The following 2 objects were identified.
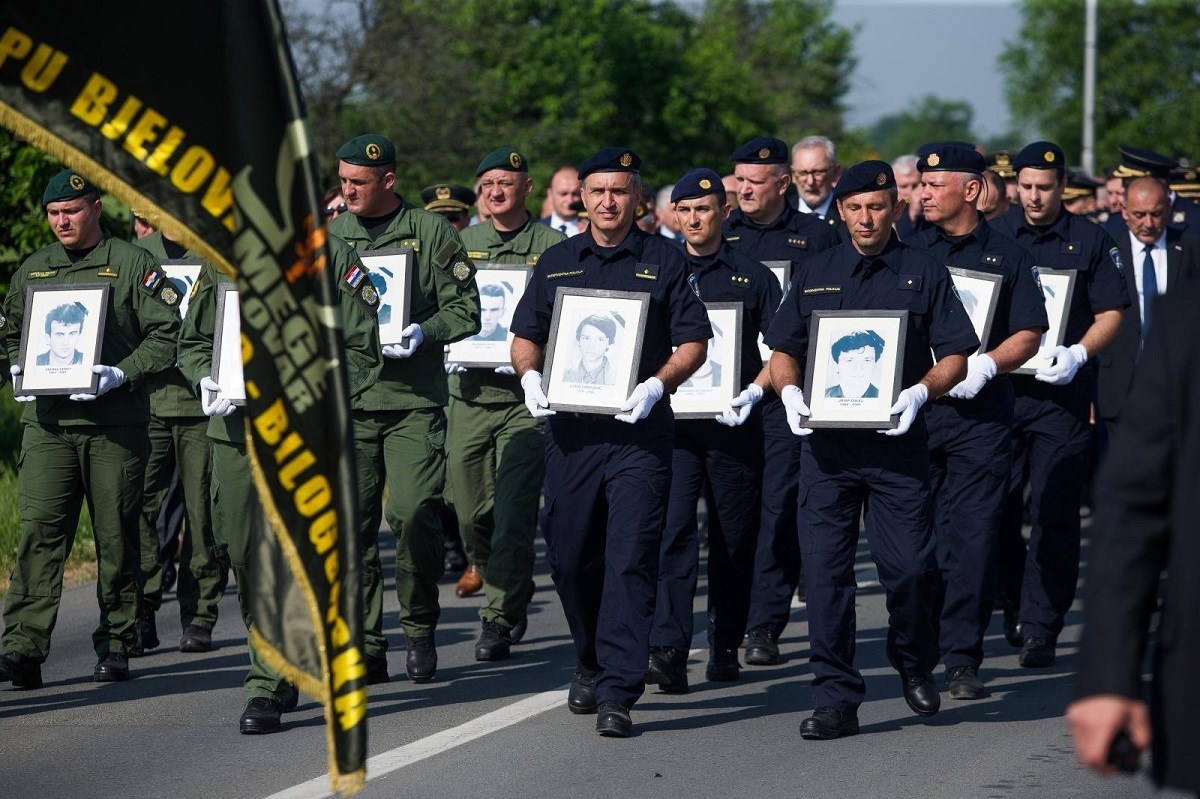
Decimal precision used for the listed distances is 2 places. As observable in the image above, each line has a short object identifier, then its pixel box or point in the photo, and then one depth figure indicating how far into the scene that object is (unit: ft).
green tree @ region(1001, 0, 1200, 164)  232.53
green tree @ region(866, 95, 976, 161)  533.46
